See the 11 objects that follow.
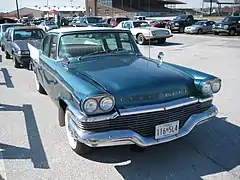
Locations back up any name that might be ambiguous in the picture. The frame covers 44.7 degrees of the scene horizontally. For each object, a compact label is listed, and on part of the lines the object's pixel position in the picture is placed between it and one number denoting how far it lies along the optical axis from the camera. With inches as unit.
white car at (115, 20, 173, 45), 742.5
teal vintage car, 132.7
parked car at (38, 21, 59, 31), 1341.0
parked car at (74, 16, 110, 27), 1130.9
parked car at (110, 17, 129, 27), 1181.8
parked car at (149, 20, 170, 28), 1135.9
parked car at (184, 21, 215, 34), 1119.0
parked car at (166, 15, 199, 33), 1213.1
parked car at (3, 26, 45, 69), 405.4
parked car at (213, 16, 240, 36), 1003.3
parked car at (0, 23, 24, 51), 610.1
